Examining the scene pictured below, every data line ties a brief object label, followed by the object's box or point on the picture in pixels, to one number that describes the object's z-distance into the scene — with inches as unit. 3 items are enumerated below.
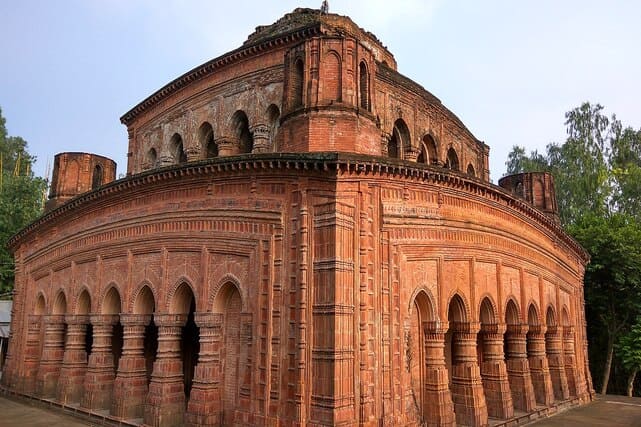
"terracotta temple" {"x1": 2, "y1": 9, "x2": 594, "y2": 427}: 384.8
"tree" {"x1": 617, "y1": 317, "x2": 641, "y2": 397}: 810.0
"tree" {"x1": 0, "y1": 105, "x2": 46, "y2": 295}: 1109.3
